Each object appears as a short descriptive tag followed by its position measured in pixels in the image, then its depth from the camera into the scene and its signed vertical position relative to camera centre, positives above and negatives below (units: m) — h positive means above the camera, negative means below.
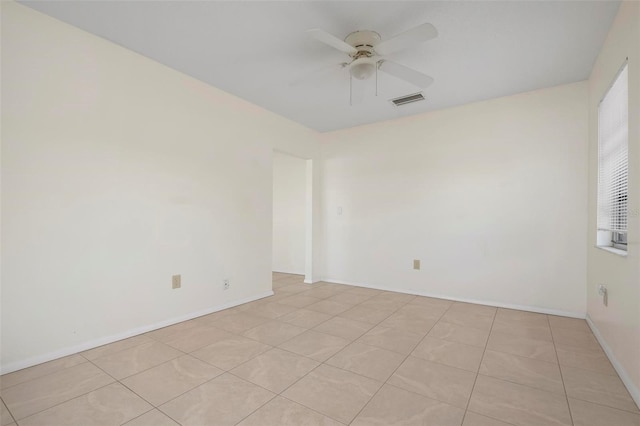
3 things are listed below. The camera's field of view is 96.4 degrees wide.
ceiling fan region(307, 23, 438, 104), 1.73 +1.10
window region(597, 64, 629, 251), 1.95 +0.42
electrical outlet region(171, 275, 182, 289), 2.67 -0.65
